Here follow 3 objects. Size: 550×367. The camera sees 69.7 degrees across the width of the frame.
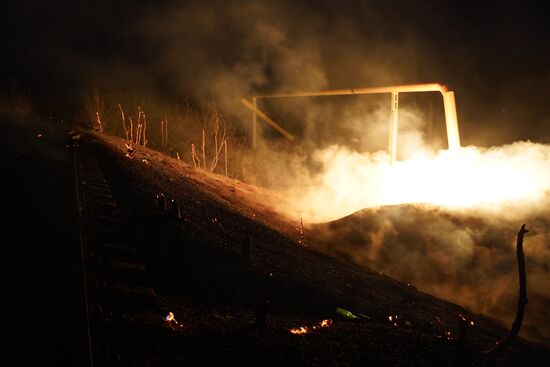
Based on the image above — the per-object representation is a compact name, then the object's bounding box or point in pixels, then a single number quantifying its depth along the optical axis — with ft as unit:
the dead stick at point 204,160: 66.66
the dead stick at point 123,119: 71.51
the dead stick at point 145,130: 68.17
